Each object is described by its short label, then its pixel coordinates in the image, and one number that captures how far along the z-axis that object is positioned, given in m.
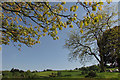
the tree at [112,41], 14.29
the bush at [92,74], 9.57
